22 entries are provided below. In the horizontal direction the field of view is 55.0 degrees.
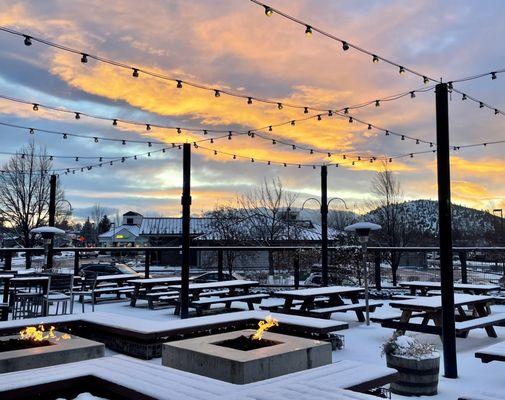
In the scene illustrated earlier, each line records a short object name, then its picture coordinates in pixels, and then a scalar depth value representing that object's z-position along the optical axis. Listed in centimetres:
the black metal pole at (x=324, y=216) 1082
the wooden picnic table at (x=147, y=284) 1027
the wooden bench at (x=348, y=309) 779
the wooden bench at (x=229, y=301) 877
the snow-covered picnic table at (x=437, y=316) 647
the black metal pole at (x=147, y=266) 1248
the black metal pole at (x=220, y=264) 1207
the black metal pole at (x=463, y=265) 1112
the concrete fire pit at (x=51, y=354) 419
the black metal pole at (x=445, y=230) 510
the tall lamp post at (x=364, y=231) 809
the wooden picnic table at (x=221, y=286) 931
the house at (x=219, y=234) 2752
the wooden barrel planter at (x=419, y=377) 446
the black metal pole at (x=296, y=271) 1195
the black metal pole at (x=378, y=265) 1223
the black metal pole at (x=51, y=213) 1197
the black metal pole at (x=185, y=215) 830
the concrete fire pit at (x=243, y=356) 407
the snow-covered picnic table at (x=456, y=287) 925
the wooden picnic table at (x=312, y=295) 792
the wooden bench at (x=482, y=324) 621
